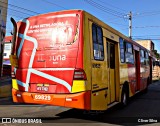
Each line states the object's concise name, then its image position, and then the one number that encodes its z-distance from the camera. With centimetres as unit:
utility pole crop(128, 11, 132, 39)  3862
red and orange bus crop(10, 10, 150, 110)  648
